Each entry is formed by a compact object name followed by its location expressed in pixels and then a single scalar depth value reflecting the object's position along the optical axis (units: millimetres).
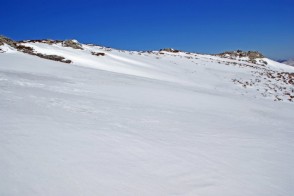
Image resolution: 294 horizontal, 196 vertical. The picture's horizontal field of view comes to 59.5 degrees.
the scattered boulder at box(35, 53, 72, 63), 21766
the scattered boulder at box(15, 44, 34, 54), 21256
